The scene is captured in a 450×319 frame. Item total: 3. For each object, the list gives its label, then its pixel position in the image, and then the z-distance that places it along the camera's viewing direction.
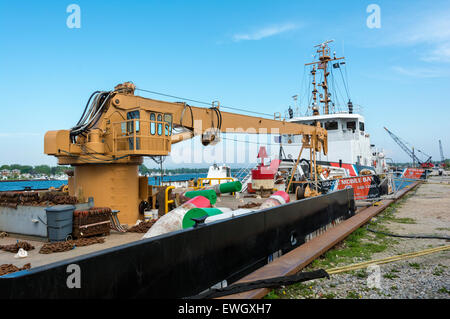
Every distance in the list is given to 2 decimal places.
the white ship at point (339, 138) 23.81
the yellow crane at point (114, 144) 8.38
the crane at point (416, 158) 71.60
